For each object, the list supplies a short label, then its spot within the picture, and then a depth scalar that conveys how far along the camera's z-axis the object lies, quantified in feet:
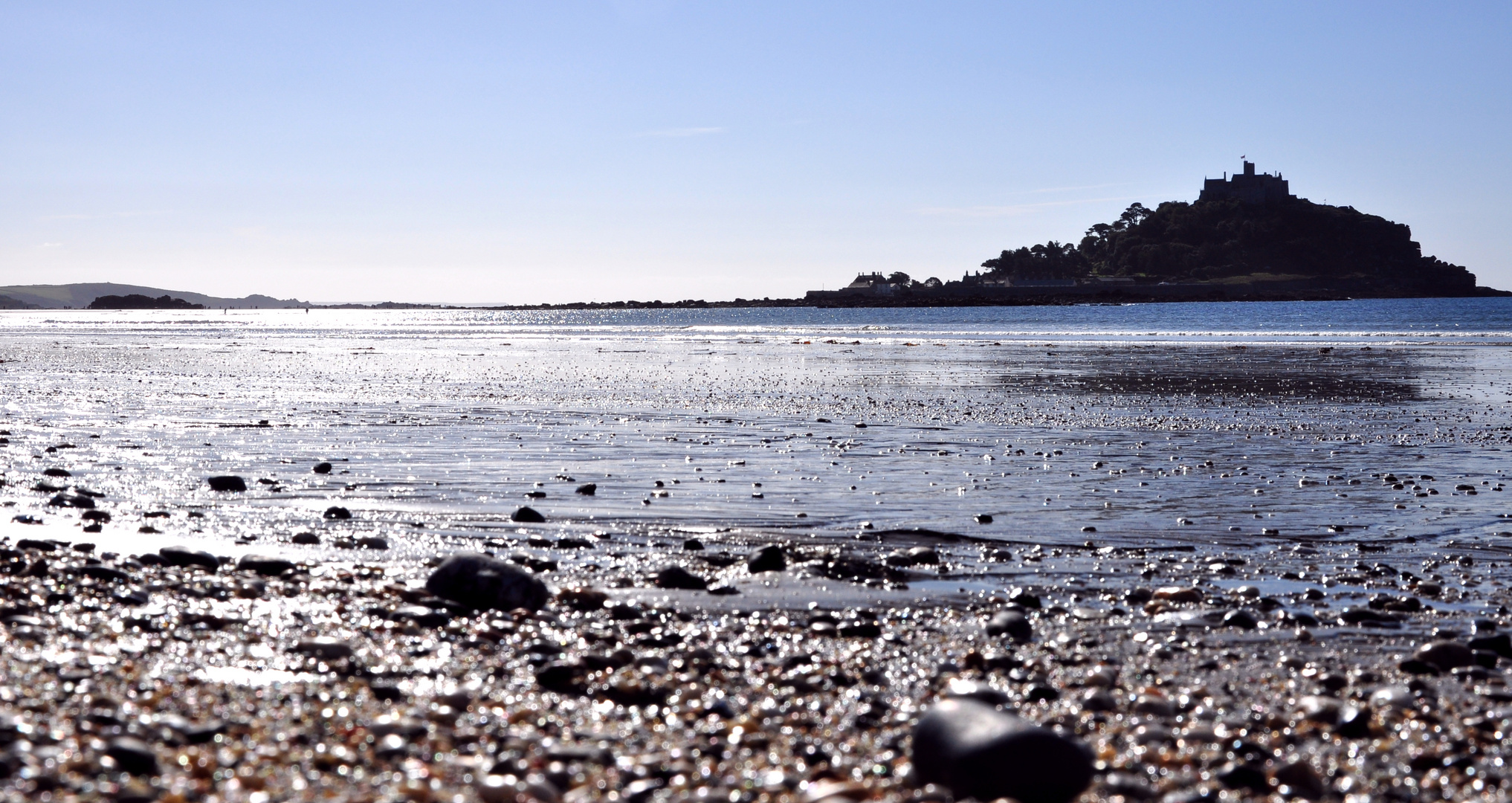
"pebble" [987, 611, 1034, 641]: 21.62
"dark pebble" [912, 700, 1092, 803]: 13.65
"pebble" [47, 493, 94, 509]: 34.01
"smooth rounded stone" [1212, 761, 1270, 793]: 14.57
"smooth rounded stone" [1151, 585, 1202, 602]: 24.39
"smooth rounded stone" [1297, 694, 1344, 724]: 16.93
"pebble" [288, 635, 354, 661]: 19.04
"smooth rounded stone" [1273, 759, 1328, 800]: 14.42
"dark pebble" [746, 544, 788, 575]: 27.27
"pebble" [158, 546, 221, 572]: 25.88
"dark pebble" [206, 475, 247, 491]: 38.04
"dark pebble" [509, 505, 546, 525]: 33.40
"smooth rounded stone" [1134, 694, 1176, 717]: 17.25
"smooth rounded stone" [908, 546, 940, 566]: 28.27
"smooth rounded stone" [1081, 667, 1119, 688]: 18.48
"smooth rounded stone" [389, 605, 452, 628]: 21.65
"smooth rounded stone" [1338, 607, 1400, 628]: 22.86
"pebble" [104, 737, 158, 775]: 13.07
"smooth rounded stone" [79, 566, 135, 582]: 23.47
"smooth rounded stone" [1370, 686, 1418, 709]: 17.52
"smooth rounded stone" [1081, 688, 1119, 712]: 17.39
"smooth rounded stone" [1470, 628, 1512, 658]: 20.48
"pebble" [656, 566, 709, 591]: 25.44
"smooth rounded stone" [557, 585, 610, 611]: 23.59
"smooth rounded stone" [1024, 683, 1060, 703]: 17.97
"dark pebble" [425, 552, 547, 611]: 23.36
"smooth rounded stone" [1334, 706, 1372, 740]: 16.39
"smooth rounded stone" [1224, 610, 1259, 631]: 22.38
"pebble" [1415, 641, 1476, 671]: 19.80
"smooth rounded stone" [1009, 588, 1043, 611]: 24.20
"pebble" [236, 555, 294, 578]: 25.77
